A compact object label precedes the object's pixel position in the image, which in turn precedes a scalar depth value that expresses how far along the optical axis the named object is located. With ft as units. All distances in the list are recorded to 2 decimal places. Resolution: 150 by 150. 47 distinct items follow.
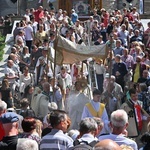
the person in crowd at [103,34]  89.29
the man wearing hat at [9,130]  28.71
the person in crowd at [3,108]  34.65
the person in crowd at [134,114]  45.29
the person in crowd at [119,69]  64.59
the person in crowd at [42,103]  48.88
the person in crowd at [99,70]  65.92
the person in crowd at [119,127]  29.81
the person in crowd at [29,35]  84.74
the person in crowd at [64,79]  59.27
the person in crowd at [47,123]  33.28
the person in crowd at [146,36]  85.67
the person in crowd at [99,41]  81.82
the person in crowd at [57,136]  29.86
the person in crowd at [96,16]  99.19
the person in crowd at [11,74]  62.43
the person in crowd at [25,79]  61.92
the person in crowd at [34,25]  88.61
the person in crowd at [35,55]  72.69
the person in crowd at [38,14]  96.94
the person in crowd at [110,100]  50.83
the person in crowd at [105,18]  95.85
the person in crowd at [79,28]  88.99
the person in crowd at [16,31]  86.32
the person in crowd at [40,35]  81.96
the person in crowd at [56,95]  51.16
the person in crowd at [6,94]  52.43
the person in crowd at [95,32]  89.42
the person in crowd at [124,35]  83.47
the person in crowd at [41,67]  63.57
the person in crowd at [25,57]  71.89
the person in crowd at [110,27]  89.41
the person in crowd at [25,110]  39.88
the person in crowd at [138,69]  64.08
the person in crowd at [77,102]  47.57
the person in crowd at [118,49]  73.87
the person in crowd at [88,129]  30.43
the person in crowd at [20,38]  79.79
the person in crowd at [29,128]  30.89
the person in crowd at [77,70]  64.39
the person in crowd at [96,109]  42.64
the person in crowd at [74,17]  100.63
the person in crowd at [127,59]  69.62
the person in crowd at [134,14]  98.11
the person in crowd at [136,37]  84.16
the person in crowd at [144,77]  60.39
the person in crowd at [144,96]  49.49
